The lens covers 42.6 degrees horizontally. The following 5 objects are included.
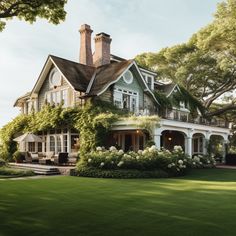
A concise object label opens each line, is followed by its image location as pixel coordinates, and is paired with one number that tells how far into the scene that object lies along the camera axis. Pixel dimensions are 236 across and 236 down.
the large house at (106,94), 23.62
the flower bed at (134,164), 15.88
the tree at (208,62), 33.00
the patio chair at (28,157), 24.62
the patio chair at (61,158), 21.91
